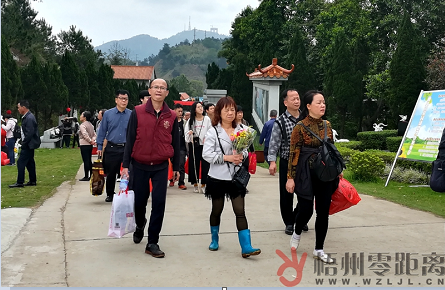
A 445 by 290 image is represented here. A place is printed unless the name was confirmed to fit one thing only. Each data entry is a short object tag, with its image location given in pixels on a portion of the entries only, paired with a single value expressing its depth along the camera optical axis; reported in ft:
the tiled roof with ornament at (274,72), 58.80
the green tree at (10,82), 78.38
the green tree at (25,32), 107.34
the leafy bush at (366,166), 35.73
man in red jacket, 17.43
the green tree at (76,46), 171.94
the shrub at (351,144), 53.63
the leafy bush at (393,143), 46.25
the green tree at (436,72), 59.47
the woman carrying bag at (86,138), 36.63
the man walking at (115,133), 25.82
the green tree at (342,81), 82.33
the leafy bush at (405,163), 35.58
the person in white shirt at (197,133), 30.60
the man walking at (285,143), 20.03
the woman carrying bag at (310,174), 16.48
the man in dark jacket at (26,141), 32.04
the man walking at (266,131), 30.09
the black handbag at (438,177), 14.46
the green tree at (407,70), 65.31
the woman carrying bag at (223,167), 16.92
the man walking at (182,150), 32.64
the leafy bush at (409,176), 35.05
